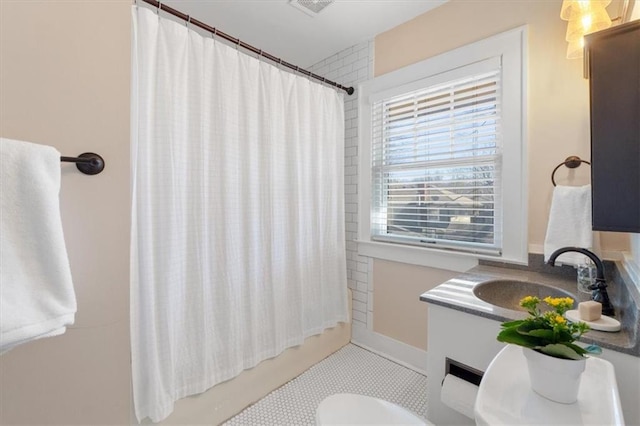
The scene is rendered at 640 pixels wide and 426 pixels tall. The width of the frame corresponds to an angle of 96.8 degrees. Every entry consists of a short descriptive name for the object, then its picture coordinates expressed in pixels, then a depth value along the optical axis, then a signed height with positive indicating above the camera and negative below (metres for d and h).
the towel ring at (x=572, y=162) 1.38 +0.23
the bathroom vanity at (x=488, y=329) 0.81 -0.42
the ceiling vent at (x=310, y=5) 1.79 +1.32
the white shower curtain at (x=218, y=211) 1.26 +0.00
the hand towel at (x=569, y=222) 1.30 -0.06
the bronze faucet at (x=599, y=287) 1.03 -0.29
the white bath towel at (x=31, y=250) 0.60 -0.08
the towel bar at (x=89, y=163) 0.78 +0.14
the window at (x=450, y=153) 1.58 +0.37
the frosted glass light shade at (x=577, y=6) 1.17 +0.85
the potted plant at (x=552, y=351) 0.61 -0.31
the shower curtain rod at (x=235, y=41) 1.31 +0.95
